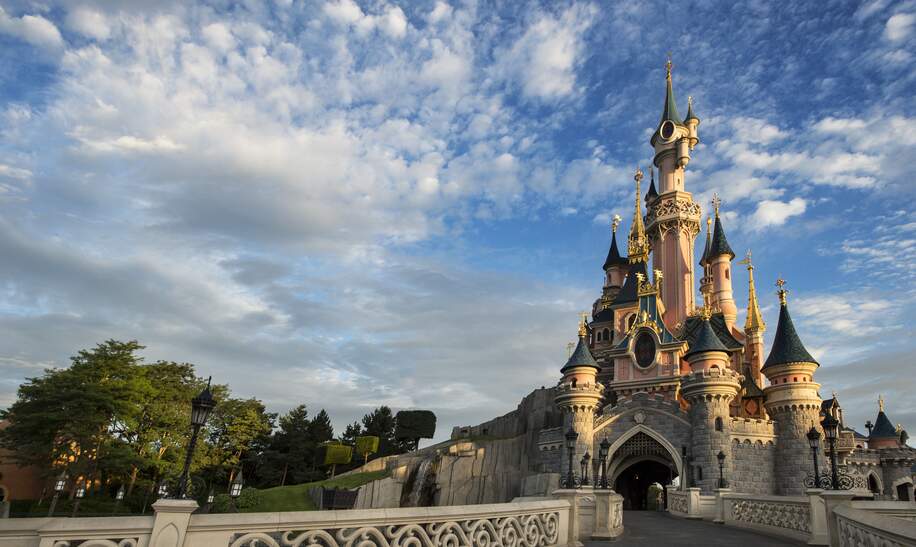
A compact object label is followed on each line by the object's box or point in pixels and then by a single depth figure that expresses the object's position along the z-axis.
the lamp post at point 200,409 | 8.95
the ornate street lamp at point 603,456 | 17.55
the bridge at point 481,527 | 5.90
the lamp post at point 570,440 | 15.89
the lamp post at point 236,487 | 20.07
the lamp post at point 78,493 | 31.56
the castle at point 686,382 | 33.72
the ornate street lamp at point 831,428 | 13.91
